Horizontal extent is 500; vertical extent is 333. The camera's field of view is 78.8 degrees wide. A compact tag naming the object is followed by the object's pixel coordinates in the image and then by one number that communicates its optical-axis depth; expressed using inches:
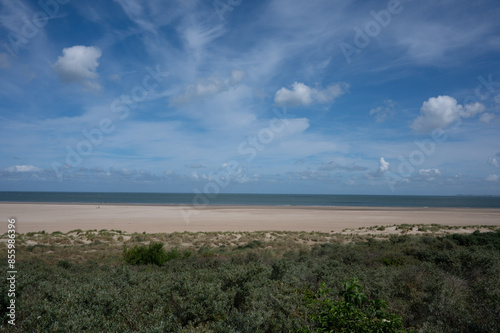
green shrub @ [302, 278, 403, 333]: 134.9
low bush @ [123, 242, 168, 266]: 513.7
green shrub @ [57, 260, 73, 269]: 432.1
